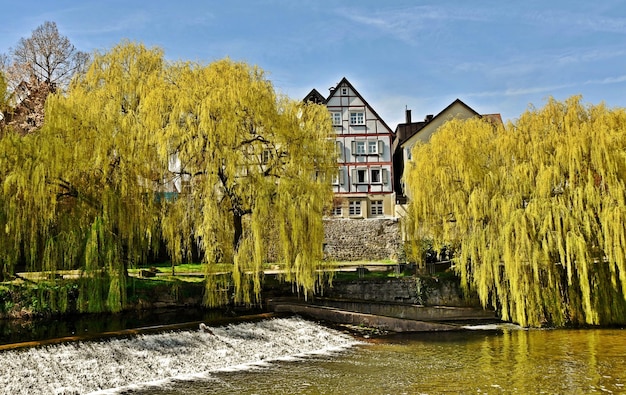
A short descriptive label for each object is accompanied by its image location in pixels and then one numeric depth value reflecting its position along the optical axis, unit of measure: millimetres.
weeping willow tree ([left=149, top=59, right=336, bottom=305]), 17734
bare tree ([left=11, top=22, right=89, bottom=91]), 30188
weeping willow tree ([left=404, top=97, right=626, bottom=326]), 17484
